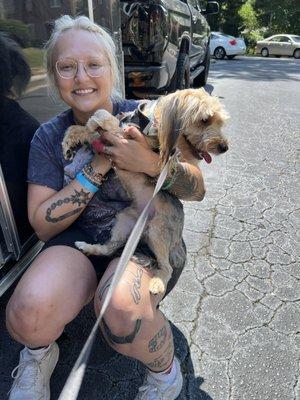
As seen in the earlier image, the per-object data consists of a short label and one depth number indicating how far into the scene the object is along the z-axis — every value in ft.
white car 77.87
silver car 92.68
